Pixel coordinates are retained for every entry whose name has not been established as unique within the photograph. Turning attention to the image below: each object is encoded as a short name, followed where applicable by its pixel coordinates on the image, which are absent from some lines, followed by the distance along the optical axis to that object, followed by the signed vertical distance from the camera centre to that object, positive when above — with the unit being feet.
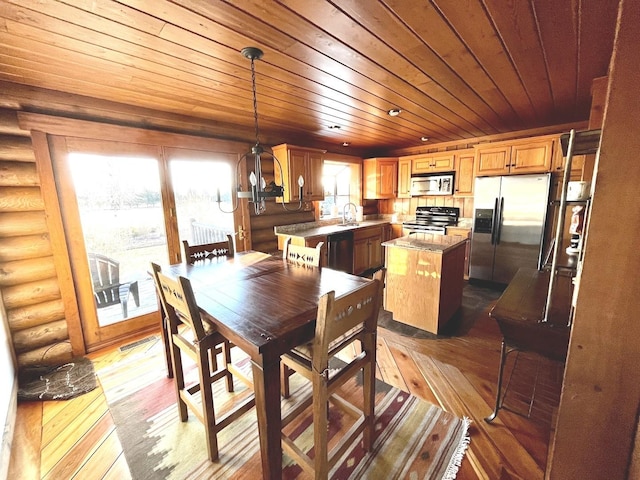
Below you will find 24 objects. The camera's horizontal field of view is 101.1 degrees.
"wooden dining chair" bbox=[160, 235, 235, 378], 7.29 -1.76
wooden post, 2.23 -1.08
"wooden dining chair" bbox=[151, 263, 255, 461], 4.62 -2.95
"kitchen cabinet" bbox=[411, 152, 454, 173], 15.05 +1.84
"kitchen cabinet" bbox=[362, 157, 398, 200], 16.89 +1.25
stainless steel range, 15.35 -1.54
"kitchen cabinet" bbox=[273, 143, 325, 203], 12.19 +1.31
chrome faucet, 16.99 -0.96
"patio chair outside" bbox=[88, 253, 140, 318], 8.64 -2.80
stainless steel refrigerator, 11.81 -1.48
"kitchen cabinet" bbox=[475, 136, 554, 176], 11.78 +1.70
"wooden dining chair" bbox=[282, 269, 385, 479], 3.85 -2.80
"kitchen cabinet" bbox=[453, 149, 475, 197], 14.32 +1.18
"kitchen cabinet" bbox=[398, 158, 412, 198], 16.62 +1.12
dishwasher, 13.38 -2.83
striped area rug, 4.82 -4.92
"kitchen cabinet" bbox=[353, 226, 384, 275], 14.97 -3.14
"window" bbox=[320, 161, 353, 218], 16.72 +0.55
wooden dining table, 3.83 -1.98
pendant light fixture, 5.37 +0.35
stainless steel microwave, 15.02 +0.57
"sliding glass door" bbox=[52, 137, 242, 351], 8.03 -0.57
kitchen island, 8.91 -3.00
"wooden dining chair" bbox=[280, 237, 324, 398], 6.43 -1.78
